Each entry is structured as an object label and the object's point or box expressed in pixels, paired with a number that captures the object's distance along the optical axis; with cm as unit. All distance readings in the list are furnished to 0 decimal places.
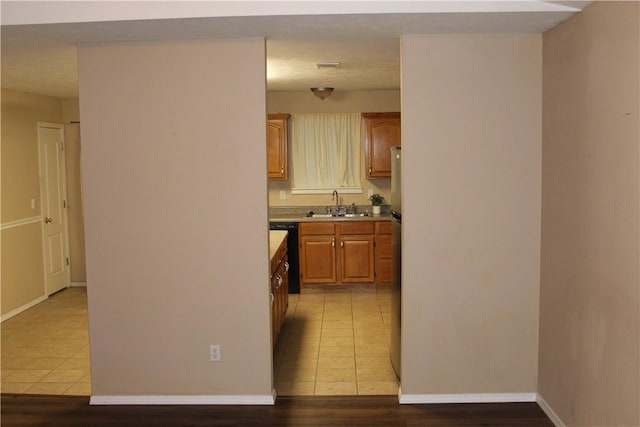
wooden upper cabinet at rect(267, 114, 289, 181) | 710
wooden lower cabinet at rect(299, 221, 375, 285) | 685
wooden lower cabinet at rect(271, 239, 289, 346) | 457
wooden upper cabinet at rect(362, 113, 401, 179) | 702
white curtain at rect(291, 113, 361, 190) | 734
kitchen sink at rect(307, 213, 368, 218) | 713
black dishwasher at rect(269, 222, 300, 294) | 683
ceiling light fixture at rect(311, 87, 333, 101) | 632
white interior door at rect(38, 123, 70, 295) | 666
